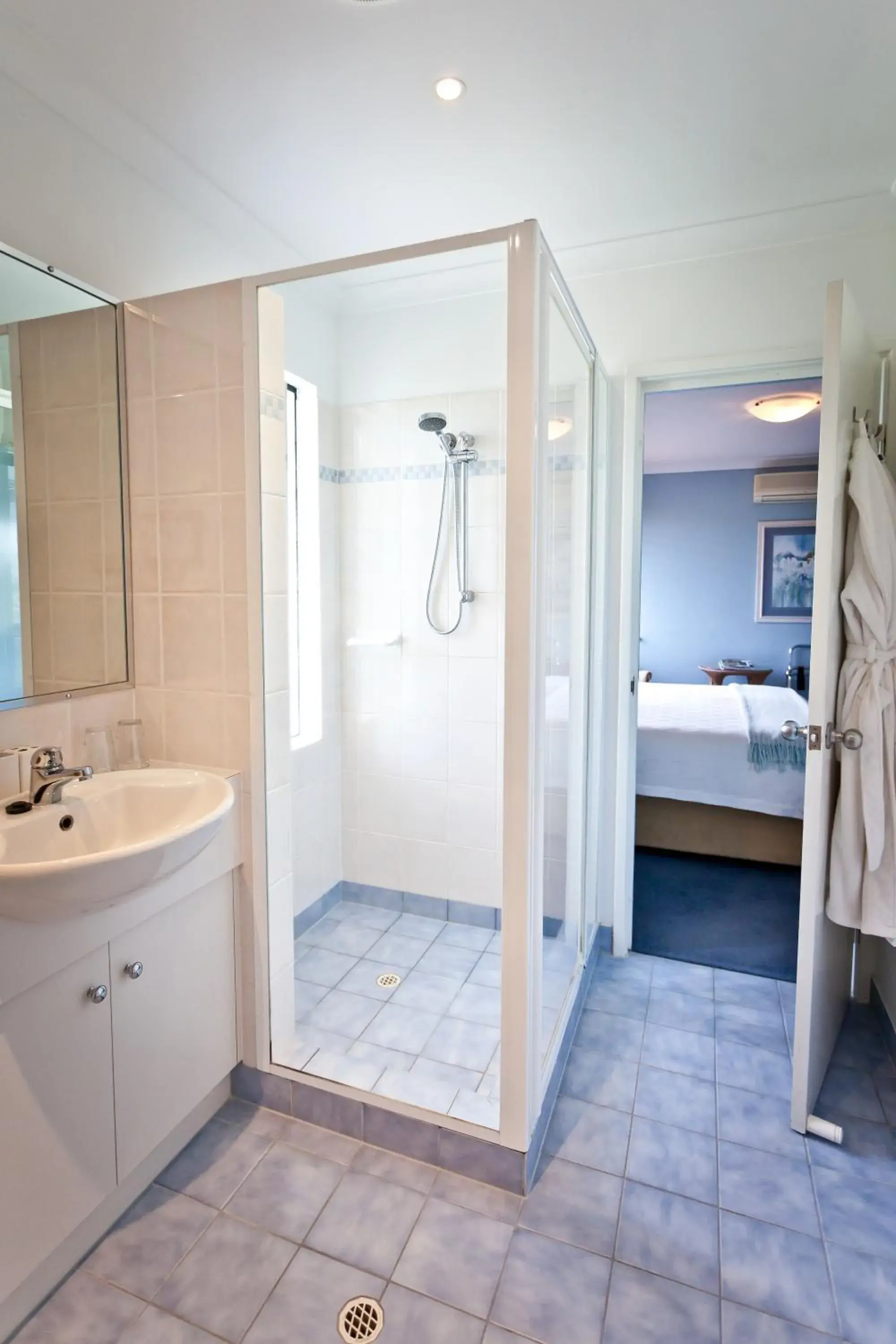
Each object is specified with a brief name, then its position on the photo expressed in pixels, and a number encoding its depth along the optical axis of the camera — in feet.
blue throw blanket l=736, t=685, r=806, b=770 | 10.53
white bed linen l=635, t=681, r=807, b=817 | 10.56
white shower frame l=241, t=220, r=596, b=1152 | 4.74
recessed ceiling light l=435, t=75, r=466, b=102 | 5.28
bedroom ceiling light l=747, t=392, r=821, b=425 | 10.77
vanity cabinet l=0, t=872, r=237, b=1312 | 3.99
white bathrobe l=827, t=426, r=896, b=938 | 5.74
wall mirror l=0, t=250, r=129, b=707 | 5.12
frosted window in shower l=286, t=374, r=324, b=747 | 8.48
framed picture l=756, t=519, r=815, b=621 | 16.75
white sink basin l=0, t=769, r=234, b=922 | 3.71
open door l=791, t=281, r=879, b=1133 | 5.47
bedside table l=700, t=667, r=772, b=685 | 17.33
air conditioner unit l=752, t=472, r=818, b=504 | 16.43
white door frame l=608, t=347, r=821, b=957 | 7.58
